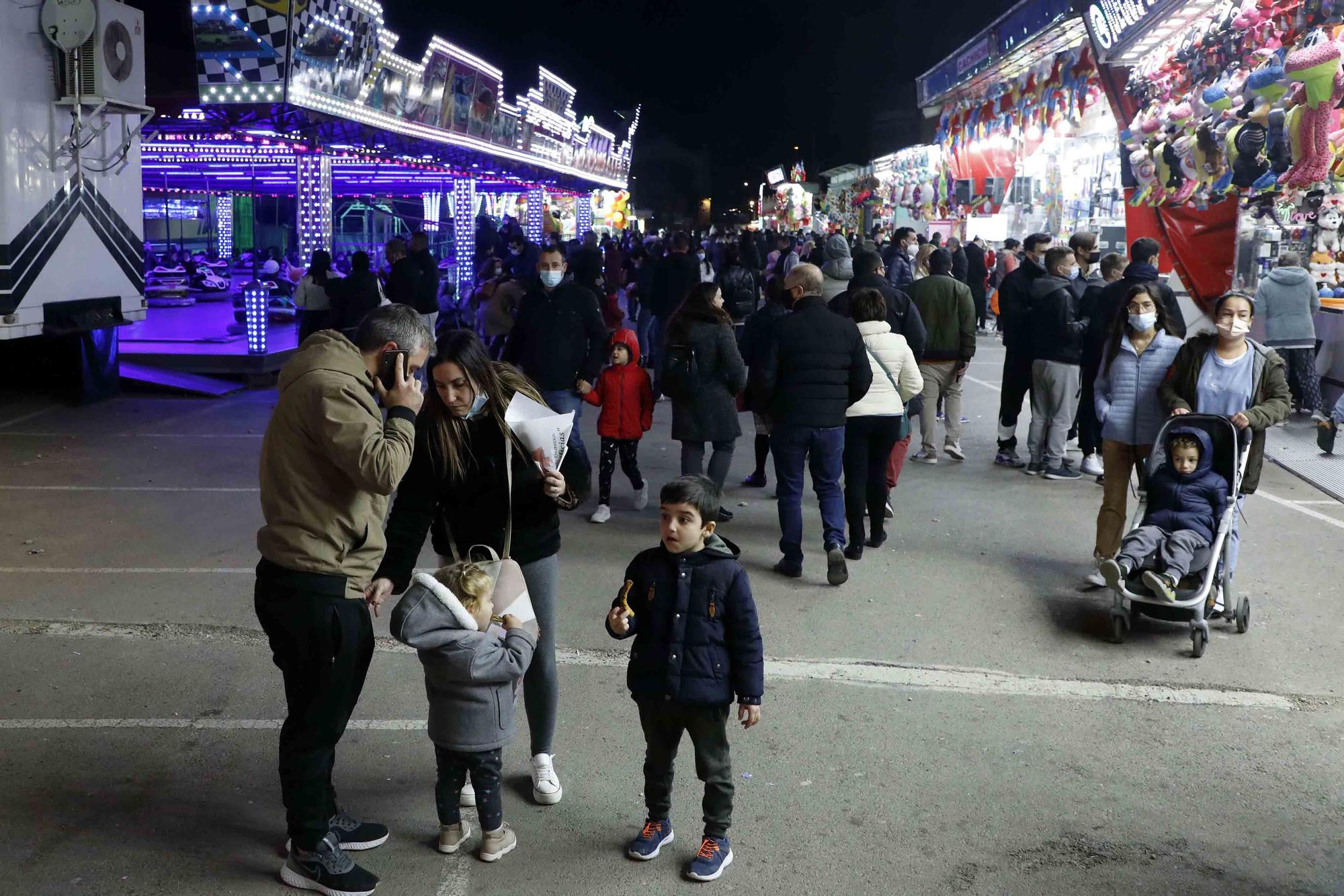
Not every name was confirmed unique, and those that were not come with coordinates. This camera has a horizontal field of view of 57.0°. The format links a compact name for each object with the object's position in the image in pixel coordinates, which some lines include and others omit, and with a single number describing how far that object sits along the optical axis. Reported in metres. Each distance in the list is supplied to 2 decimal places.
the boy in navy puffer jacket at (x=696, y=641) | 3.86
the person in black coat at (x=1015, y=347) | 10.67
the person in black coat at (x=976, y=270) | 18.02
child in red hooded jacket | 8.55
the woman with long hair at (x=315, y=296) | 13.27
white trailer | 10.02
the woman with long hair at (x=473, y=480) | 4.05
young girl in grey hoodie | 3.74
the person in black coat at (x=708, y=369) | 7.90
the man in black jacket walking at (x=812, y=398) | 7.15
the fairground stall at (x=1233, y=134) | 12.28
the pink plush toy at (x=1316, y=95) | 11.88
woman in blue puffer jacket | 7.12
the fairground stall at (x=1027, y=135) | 18.99
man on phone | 3.55
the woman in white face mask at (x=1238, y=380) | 6.55
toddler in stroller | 6.19
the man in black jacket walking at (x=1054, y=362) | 10.12
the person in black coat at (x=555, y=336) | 8.60
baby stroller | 6.12
